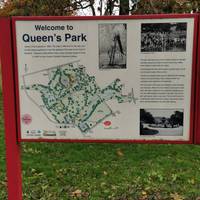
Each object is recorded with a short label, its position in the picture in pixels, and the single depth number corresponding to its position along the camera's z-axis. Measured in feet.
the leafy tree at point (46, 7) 17.63
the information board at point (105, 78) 7.38
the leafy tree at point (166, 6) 17.32
